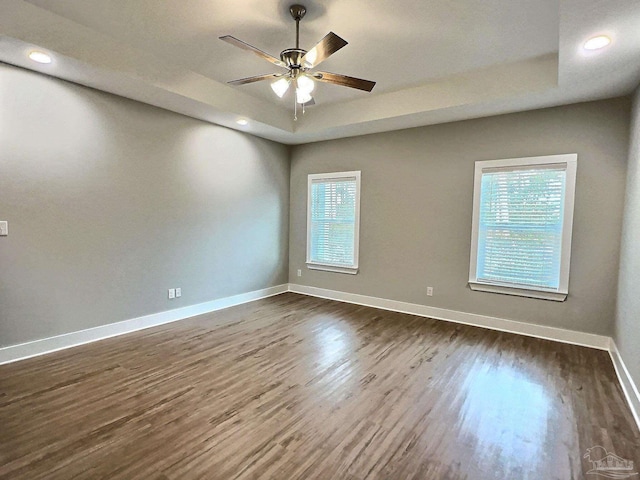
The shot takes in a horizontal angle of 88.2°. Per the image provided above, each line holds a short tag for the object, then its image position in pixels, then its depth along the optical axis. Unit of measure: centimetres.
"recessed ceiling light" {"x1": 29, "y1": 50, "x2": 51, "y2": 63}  274
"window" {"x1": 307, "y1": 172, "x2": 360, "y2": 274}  534
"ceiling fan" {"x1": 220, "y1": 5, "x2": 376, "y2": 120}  235
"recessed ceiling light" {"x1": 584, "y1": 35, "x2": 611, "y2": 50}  228
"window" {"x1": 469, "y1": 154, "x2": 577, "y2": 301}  371
